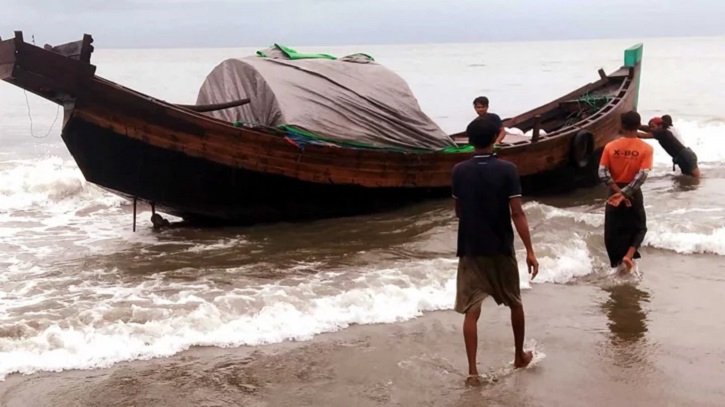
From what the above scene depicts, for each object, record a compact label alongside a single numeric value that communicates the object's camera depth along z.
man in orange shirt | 6.19
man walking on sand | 4.32
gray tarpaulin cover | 8.63
